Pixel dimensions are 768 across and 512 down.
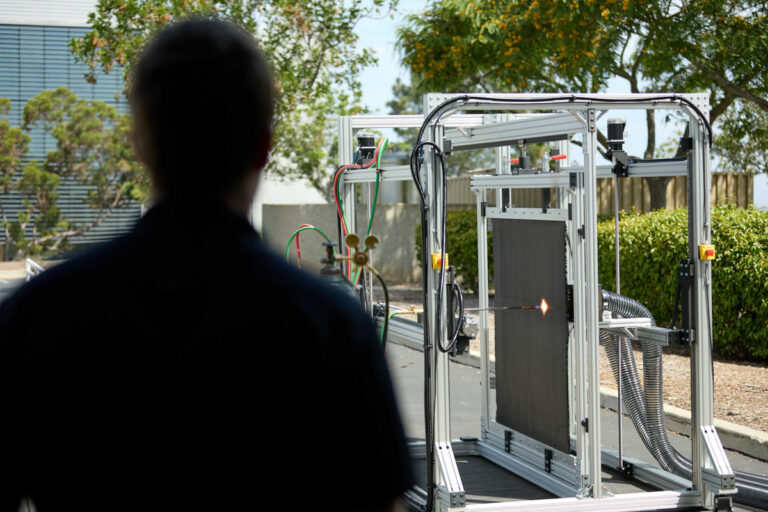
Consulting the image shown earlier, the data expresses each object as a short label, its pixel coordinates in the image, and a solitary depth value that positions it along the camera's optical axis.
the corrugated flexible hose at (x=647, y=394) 5.93
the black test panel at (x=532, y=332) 5.99
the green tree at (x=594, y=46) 13.98
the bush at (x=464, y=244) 16.20
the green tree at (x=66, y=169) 23.80
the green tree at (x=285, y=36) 16.22
